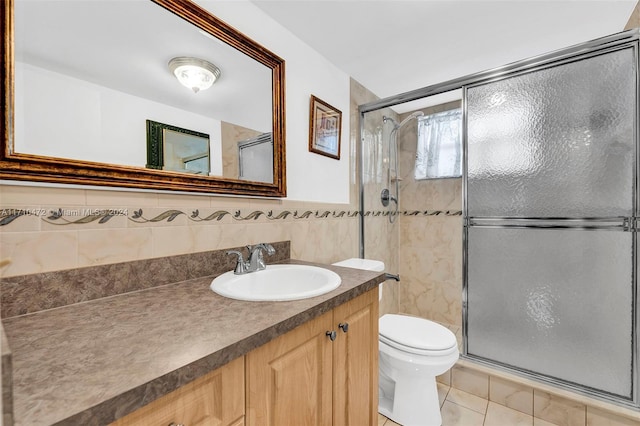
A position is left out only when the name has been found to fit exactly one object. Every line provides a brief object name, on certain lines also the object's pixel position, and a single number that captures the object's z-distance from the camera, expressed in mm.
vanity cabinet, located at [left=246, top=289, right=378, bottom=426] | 669
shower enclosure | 1289
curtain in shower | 2445
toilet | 1398
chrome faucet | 1158
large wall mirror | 757
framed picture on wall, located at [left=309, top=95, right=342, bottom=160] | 1723
